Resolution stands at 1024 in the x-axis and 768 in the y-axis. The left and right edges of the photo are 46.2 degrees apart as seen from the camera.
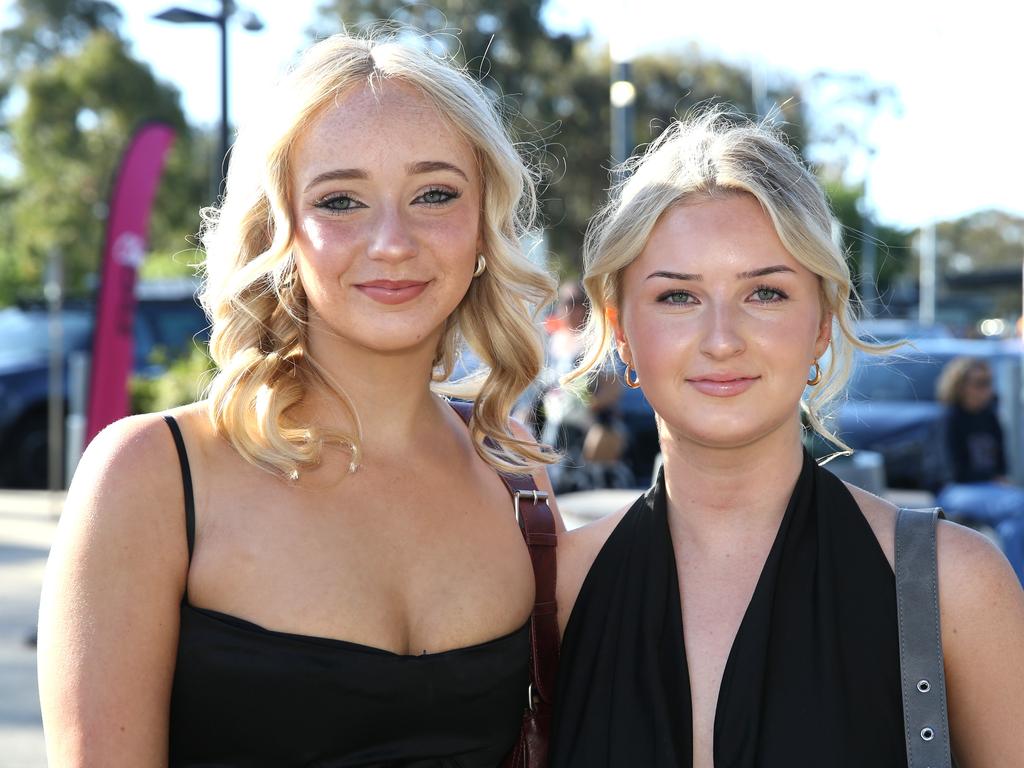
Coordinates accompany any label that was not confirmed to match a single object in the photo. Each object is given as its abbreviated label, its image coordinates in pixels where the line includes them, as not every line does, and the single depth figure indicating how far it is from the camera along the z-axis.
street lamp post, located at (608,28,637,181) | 9.16
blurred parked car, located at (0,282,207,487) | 12.72
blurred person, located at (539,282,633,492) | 7.78
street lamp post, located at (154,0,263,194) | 10.40
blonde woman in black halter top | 2.05
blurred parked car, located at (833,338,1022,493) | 10.48
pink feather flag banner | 9.81
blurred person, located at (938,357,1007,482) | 8.98
